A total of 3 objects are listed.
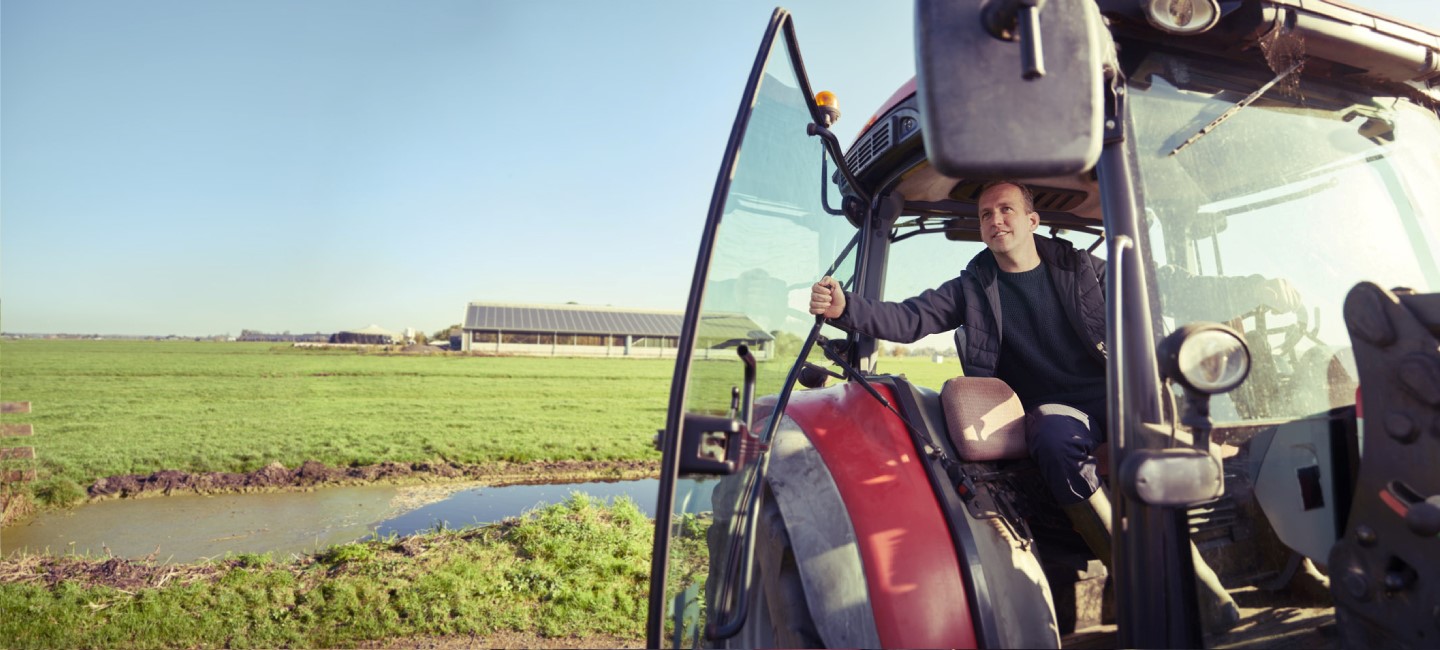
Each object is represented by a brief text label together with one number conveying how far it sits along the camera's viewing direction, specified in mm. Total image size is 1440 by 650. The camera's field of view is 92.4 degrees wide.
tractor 1282
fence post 10109
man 2178
